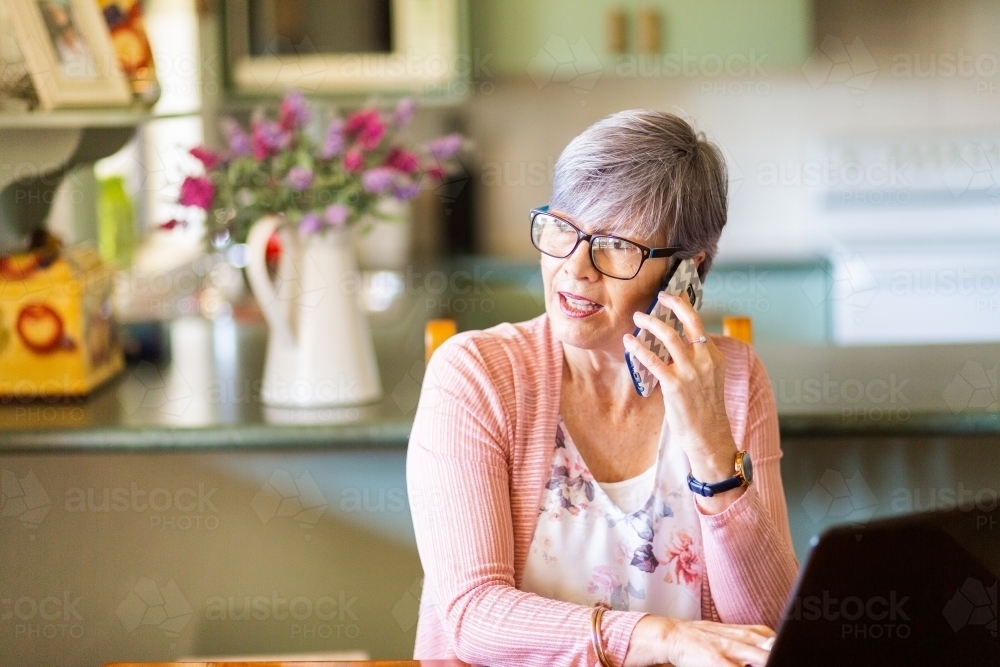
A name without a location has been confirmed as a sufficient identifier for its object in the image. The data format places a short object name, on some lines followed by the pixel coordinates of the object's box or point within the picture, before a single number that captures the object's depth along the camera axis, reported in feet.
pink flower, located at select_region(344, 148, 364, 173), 9.20
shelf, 9.03
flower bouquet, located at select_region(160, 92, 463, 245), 9.19
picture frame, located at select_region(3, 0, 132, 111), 9.06
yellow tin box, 9.34
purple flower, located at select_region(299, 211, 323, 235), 9.19
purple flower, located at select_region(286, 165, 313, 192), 9.13
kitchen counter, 8.89
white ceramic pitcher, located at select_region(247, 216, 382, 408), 9.31
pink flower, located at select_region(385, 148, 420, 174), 9.28
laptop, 6.63
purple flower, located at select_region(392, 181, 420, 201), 9.21
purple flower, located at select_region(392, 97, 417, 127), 9.38
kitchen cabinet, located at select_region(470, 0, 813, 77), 15.14
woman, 7.77
